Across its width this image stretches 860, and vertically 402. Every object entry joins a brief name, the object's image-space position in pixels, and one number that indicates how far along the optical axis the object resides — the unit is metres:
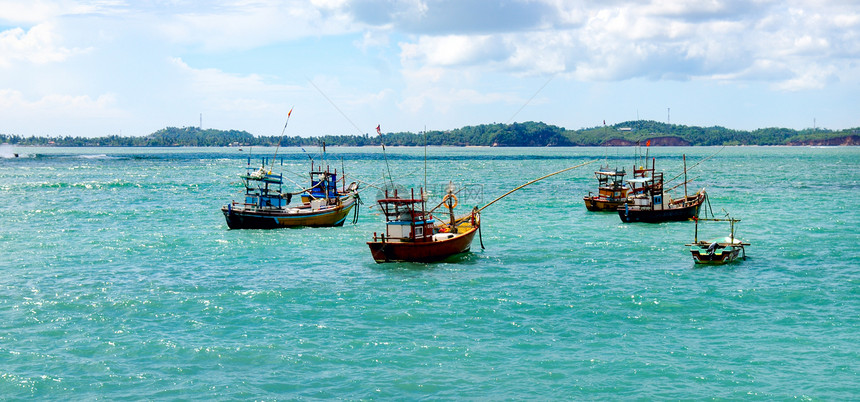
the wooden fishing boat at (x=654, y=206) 57.09
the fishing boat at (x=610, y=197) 66.00
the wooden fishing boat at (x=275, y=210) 53.25
